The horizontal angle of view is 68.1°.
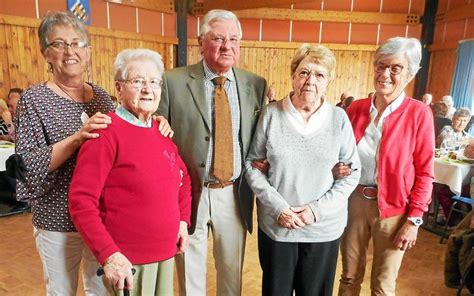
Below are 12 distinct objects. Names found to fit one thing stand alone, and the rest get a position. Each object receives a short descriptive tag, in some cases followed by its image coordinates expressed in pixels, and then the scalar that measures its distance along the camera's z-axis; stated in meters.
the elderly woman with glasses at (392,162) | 1.83
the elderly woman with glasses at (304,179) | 1.68
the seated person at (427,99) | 6.52
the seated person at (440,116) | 5.20
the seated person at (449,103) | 6.15
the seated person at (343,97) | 8.06
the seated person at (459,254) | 2.80
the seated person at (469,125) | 6.21
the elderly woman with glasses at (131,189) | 1.27
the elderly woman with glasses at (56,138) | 1.40
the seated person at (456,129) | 4.77
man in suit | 1.91
